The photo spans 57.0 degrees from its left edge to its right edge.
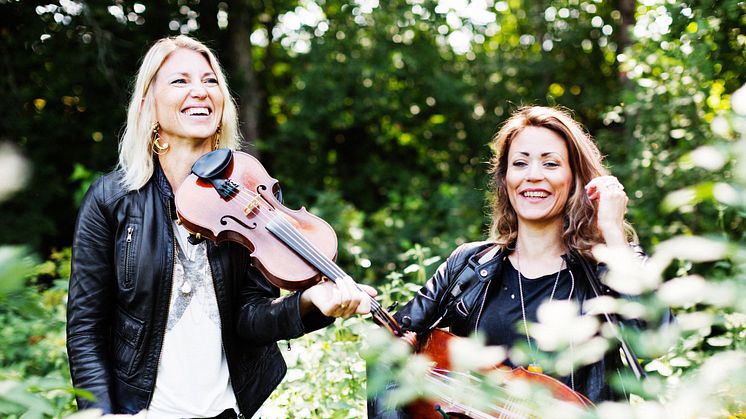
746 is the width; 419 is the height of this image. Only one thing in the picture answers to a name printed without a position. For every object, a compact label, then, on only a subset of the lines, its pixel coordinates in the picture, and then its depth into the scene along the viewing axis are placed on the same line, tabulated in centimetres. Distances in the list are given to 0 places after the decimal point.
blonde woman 174
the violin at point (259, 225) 178
